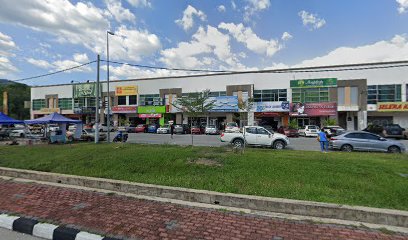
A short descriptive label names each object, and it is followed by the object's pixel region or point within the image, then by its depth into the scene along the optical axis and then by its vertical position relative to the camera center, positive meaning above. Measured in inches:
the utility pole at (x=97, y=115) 735.1 +15.7
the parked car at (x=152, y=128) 1514.5 -42.3
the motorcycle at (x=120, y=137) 828.6 -52.9
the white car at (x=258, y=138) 636.1 -41.8
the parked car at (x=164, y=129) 1421.0 -44.7
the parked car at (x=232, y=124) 1332.4 -14.5
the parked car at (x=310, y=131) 1135.8 -42.3
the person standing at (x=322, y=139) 569.3 -38.9
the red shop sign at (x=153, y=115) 1738.4 +41.2
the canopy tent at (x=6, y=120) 858.5 +1.6
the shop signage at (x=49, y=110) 2129.8 +91.4
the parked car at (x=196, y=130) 1361.3 -47.3
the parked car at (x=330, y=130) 919.8 -32.8
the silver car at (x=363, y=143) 565.3 -48.5
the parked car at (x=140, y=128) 1545.3 -45.9
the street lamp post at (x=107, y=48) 786.2 +228.3
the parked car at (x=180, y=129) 1401.3 -43.4
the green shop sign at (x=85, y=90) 2004.2 +245.5
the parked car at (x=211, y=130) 1316.4 -45.5
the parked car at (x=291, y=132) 1130.7 -46.9
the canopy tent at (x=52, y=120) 772.0 +2.0
